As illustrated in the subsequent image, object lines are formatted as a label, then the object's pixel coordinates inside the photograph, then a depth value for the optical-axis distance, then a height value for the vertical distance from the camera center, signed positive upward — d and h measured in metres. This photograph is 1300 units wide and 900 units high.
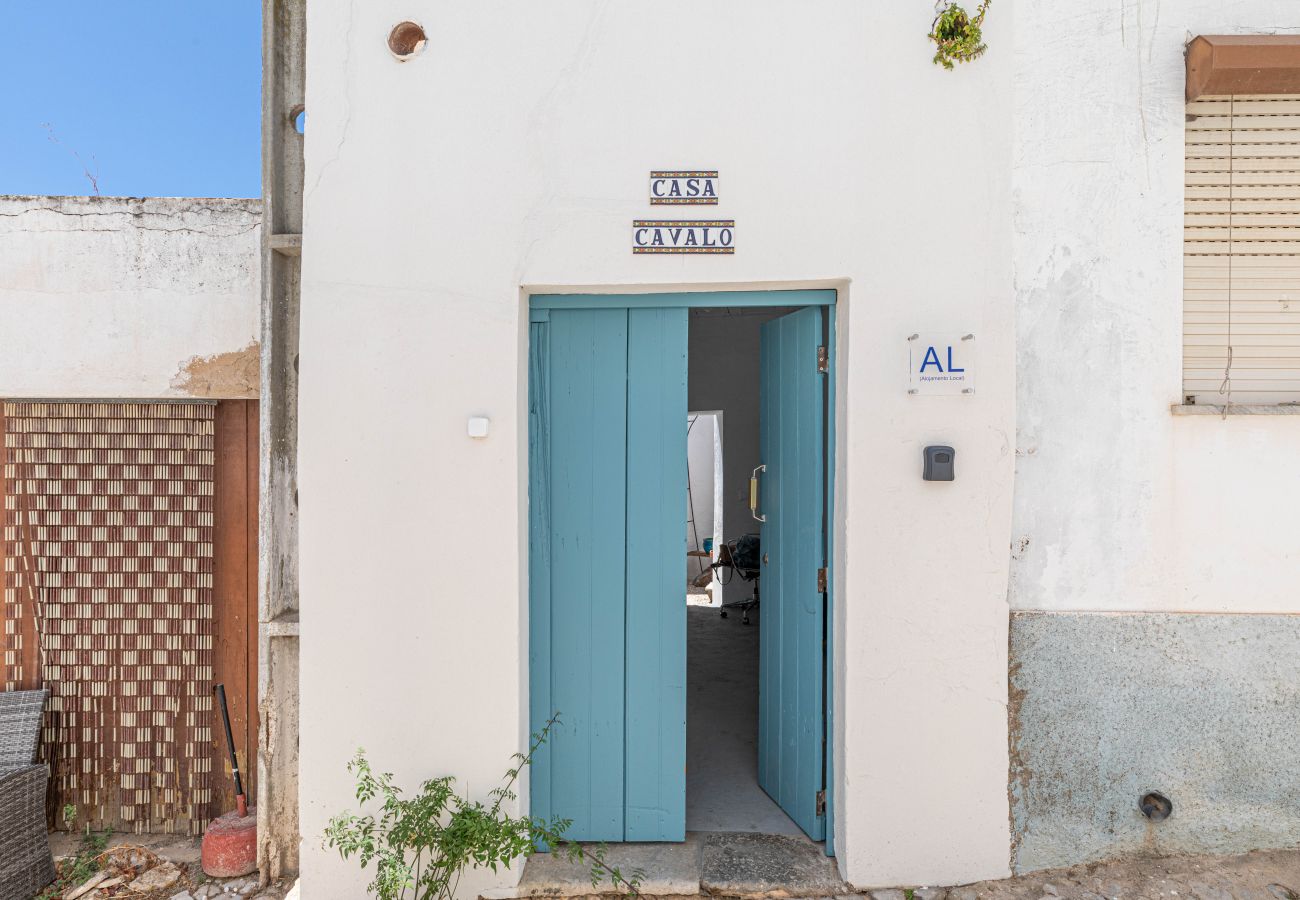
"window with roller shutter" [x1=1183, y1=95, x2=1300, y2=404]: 2.99 +0.87
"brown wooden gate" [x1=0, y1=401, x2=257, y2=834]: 3.59 -0.78
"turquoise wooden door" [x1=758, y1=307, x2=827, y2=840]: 3.14 -0.57
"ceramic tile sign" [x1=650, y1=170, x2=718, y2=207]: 2.92 +1.10
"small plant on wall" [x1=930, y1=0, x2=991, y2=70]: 2.82 +1.71
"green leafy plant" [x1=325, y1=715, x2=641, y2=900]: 2.68 -1.57
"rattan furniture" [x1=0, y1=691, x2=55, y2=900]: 3.13 -1.65
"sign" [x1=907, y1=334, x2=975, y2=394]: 2.88 +0.35
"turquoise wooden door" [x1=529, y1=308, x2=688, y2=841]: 3.15 -0.55
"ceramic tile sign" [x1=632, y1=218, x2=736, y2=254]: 2.92 +0.91
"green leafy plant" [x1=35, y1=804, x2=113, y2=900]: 3.26 -2.05
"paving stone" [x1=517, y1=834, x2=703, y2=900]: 2.93 -1.84
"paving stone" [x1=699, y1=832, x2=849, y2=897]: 2.91 -1.83
